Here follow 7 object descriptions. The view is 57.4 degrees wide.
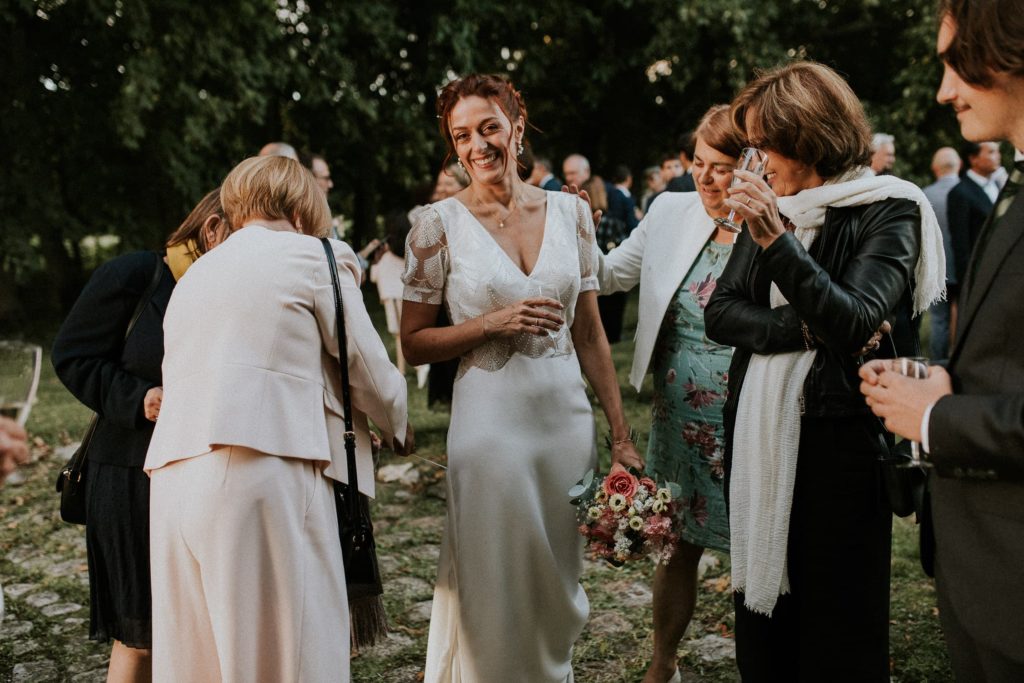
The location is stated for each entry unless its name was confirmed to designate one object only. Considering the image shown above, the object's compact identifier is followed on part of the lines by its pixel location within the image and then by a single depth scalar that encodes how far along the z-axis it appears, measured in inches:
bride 123.6
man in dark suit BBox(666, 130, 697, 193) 286.4
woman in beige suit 100.9
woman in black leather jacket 105.3
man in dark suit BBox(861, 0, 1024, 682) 69.2
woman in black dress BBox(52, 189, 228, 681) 118.3
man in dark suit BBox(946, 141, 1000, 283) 347.3
